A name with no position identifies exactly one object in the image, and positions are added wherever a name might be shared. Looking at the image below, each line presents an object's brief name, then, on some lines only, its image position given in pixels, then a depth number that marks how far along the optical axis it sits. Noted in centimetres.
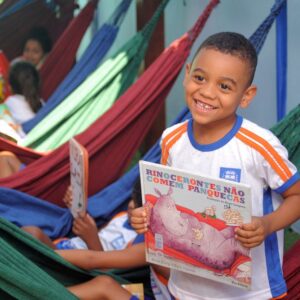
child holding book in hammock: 198
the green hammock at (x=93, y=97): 265
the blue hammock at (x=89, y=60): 297
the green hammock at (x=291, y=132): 166
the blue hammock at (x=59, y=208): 218
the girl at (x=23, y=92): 316
